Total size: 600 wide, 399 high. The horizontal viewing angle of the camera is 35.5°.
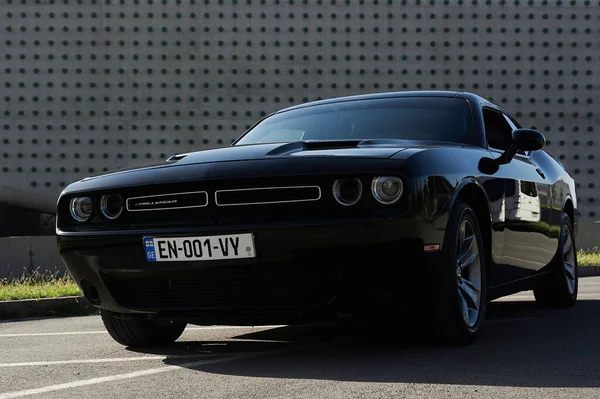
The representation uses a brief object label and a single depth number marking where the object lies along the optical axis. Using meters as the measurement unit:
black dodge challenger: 4.21
